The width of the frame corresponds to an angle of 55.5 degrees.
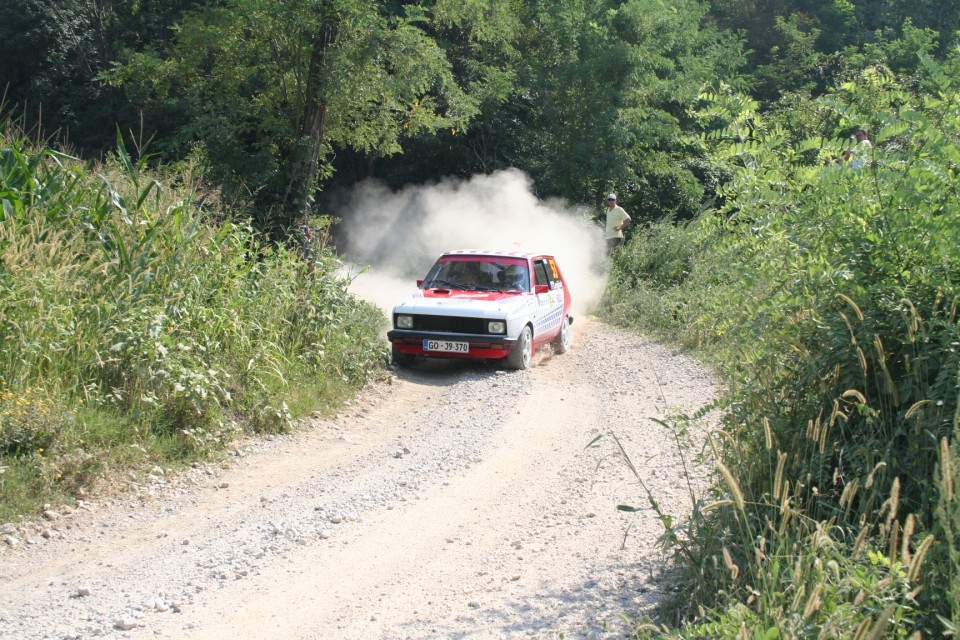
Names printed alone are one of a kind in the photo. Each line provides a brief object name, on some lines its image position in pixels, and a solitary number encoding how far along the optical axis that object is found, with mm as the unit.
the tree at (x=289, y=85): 16281
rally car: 12602
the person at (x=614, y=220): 20219
